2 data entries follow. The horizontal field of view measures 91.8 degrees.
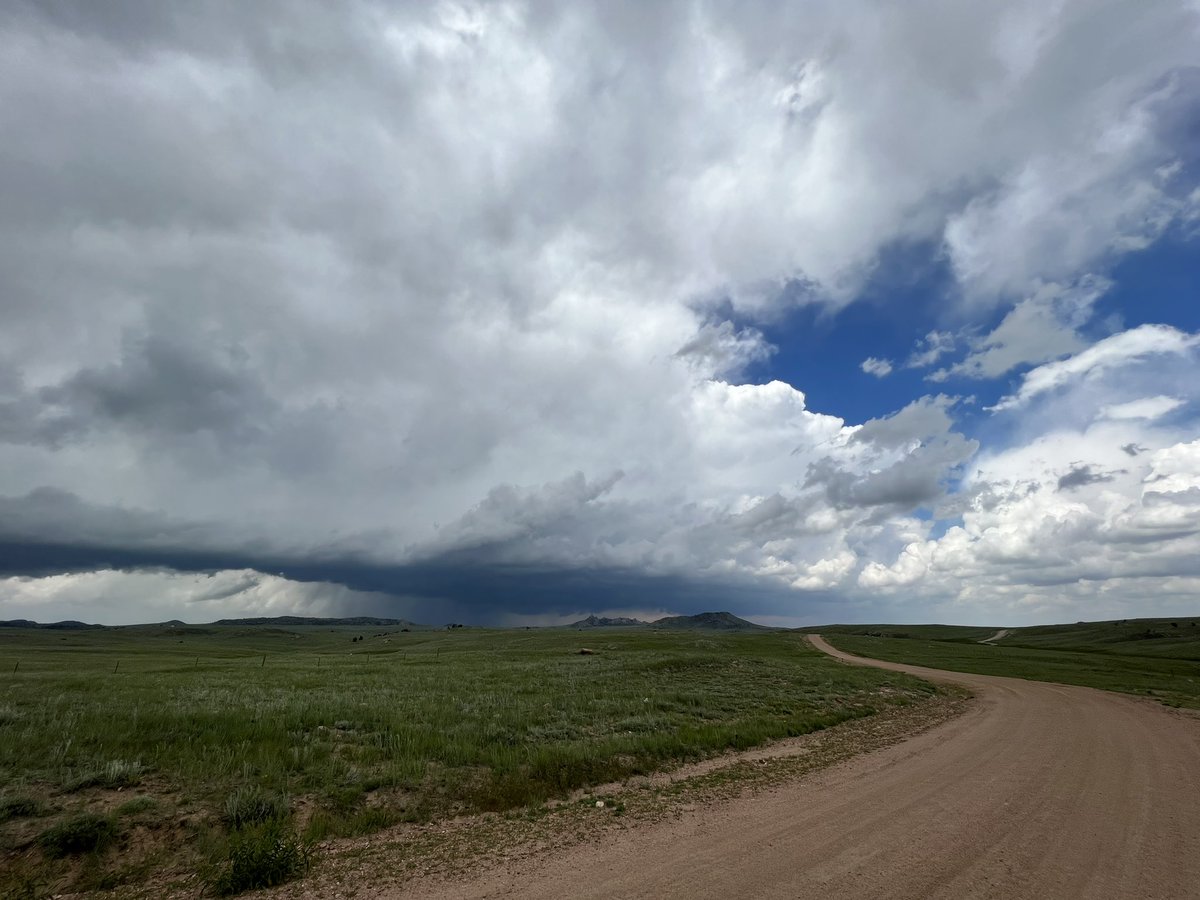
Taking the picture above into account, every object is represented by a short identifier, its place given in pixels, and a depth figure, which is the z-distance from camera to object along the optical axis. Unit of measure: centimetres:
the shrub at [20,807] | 1111
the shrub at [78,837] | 1041
